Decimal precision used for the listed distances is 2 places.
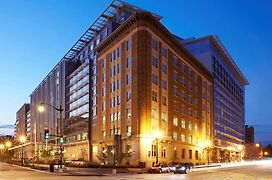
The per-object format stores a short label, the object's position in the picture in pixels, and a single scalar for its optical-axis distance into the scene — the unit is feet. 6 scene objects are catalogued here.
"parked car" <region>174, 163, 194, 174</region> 106.09
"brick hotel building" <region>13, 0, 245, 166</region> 149.99
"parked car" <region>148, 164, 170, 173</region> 108.07
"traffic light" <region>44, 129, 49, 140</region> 99.78
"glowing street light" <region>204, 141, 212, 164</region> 217.18
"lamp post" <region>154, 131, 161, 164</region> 149.74
